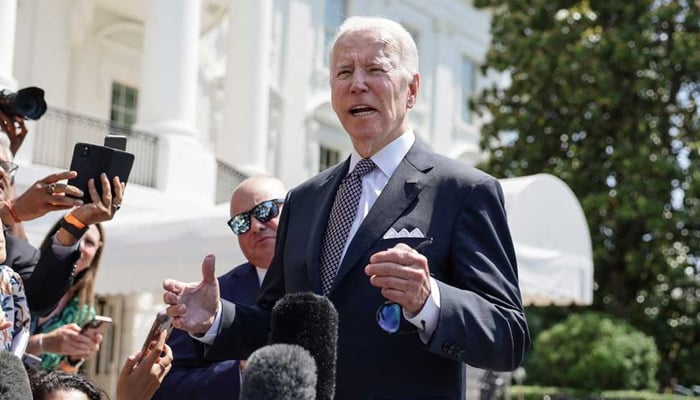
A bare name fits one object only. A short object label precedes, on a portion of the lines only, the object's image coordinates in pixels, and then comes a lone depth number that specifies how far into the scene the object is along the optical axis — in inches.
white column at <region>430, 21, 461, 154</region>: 1136.2
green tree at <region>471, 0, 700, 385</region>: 825.5
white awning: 391.2
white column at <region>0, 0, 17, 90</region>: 573.6
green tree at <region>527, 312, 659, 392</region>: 768.9
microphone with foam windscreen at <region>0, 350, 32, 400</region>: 82.3
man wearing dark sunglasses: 149.3
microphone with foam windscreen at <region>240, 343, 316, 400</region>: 74.5
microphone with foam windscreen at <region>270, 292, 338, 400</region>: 91.3
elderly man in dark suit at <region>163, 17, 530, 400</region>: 100.9
